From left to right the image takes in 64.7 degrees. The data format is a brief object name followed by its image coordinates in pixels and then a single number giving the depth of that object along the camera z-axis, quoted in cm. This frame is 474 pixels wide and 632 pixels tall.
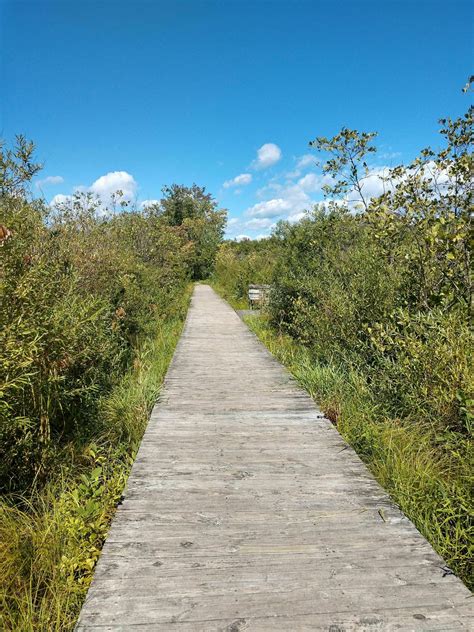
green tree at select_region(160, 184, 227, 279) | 3528
